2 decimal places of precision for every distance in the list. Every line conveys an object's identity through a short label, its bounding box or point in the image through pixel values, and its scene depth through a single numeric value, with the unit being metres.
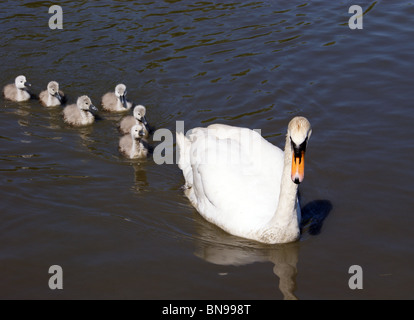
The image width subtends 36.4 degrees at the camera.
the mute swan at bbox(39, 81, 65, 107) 11.84
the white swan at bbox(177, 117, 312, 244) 7.46
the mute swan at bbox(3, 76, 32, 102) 12.14
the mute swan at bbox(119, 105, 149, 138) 10.98
